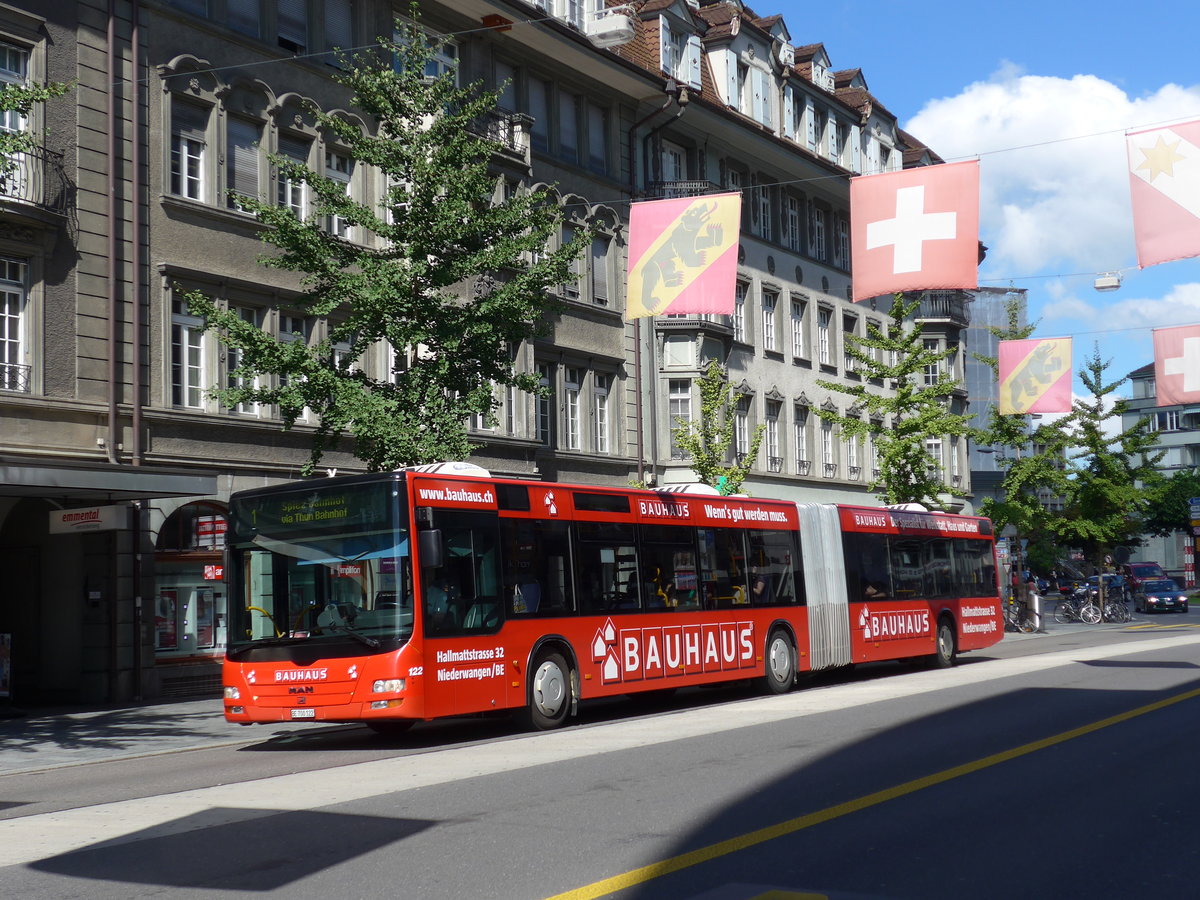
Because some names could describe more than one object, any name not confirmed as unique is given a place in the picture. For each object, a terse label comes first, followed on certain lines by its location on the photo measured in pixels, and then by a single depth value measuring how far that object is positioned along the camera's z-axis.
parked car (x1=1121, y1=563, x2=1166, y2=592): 71.62
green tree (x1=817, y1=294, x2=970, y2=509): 38.00
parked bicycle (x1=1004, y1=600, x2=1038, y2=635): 43.09
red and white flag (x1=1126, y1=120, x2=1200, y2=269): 15.87
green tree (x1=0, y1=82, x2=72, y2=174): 16.22
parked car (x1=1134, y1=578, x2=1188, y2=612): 59.72
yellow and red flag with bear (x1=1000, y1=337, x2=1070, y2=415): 30.48
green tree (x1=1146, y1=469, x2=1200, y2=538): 116.81
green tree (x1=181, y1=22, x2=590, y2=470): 21.44
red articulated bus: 14.88
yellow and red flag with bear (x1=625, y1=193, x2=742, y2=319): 19.30
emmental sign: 20.55
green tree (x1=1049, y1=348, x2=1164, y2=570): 50.76
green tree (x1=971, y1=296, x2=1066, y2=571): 44.91
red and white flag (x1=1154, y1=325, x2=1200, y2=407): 26.02
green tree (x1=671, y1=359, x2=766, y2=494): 35.00
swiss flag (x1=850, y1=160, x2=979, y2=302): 16.36
